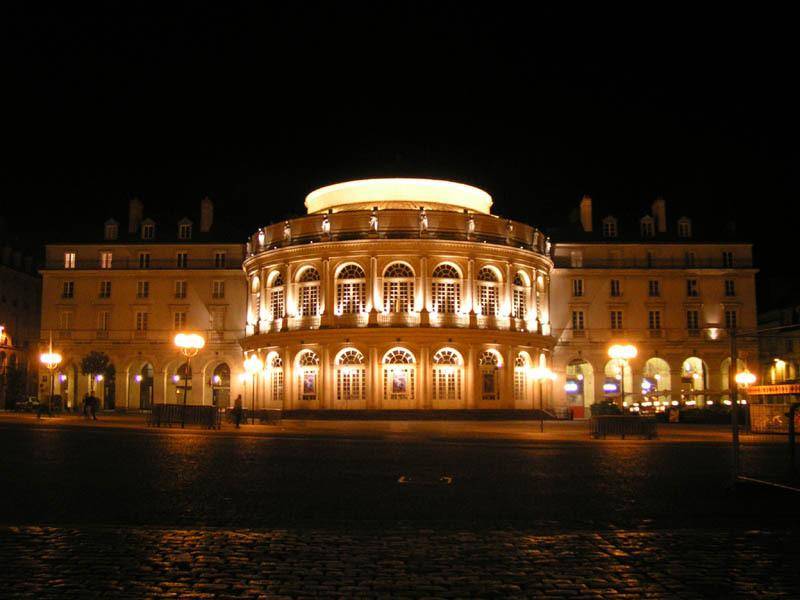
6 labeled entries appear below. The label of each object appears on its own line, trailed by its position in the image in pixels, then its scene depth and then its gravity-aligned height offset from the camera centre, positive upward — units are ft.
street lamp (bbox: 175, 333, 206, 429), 143.43 +9.21
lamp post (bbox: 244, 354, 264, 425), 221.01 +8.36
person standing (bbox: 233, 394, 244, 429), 139.62 -2.04
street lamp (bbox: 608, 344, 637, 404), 143.54 +7.09
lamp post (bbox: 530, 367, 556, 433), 212.64 +5.22
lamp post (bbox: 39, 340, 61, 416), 186.62 +9.02
